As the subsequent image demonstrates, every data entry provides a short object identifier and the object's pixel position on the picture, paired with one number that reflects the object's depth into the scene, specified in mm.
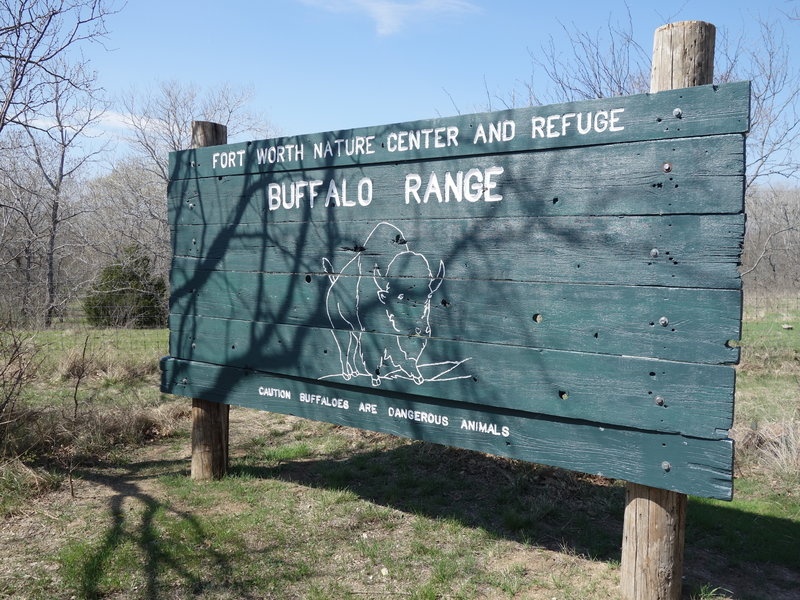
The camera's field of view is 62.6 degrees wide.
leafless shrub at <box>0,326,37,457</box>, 5559
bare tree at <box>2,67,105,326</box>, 15473
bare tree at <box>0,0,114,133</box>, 5534
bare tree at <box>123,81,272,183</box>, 20625
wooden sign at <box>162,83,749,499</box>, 3170
